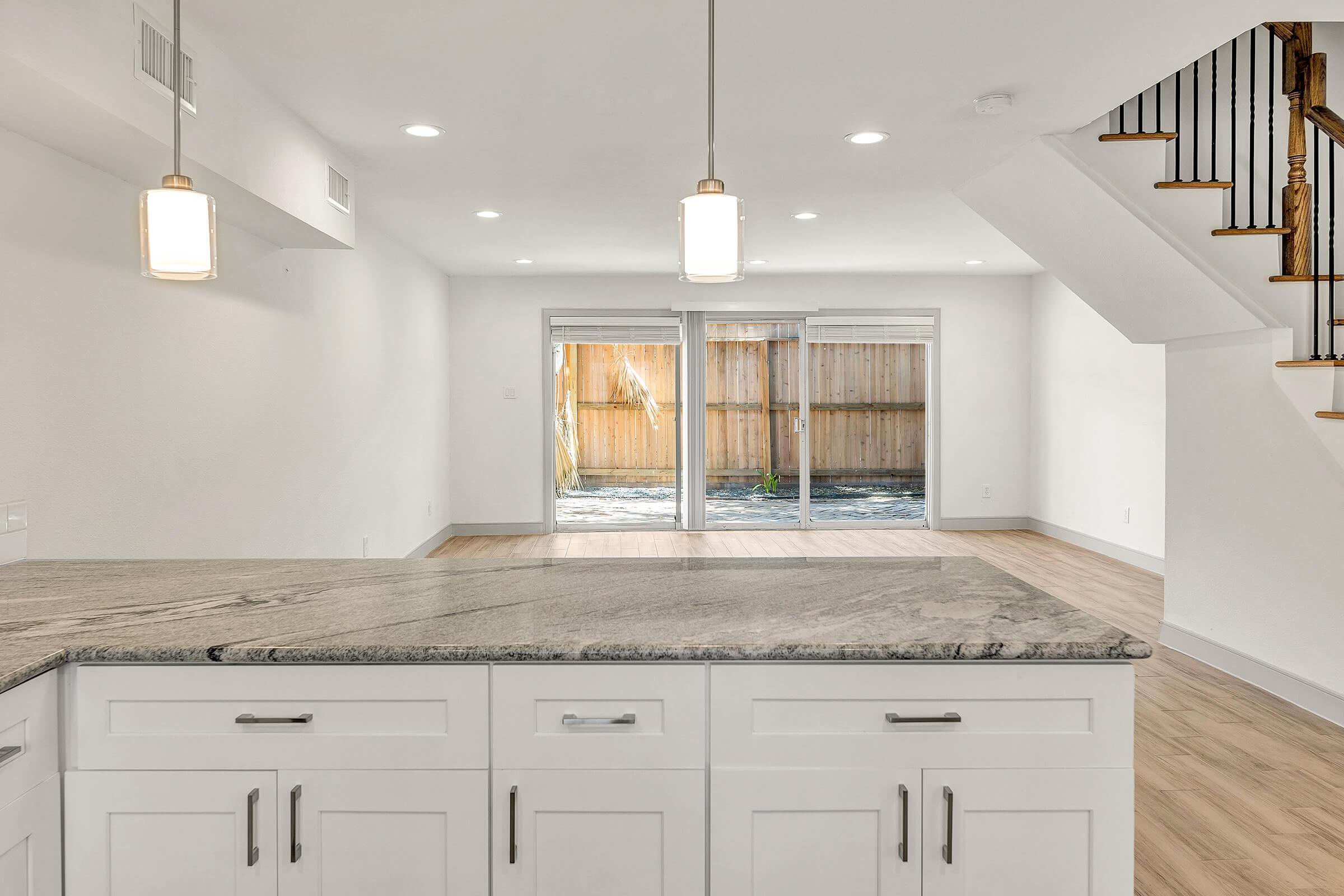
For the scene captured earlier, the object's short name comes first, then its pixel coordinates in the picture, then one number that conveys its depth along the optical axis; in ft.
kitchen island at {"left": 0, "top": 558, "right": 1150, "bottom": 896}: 4.93
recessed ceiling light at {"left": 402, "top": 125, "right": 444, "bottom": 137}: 11.77
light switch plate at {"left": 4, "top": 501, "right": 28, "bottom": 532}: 7.63
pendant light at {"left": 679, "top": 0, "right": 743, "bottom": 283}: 5.55
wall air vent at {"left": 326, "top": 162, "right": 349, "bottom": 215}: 12.42
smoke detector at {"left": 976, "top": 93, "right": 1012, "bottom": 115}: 10.59
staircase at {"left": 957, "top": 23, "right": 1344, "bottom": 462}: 11.16
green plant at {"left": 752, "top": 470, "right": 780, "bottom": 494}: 27.04
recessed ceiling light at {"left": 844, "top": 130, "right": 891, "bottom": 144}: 12.22
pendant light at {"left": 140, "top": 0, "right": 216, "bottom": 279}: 5.36
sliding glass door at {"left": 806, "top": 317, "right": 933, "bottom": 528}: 26.66
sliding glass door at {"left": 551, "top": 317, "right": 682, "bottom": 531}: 26.45
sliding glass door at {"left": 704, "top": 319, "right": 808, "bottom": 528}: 26.68
